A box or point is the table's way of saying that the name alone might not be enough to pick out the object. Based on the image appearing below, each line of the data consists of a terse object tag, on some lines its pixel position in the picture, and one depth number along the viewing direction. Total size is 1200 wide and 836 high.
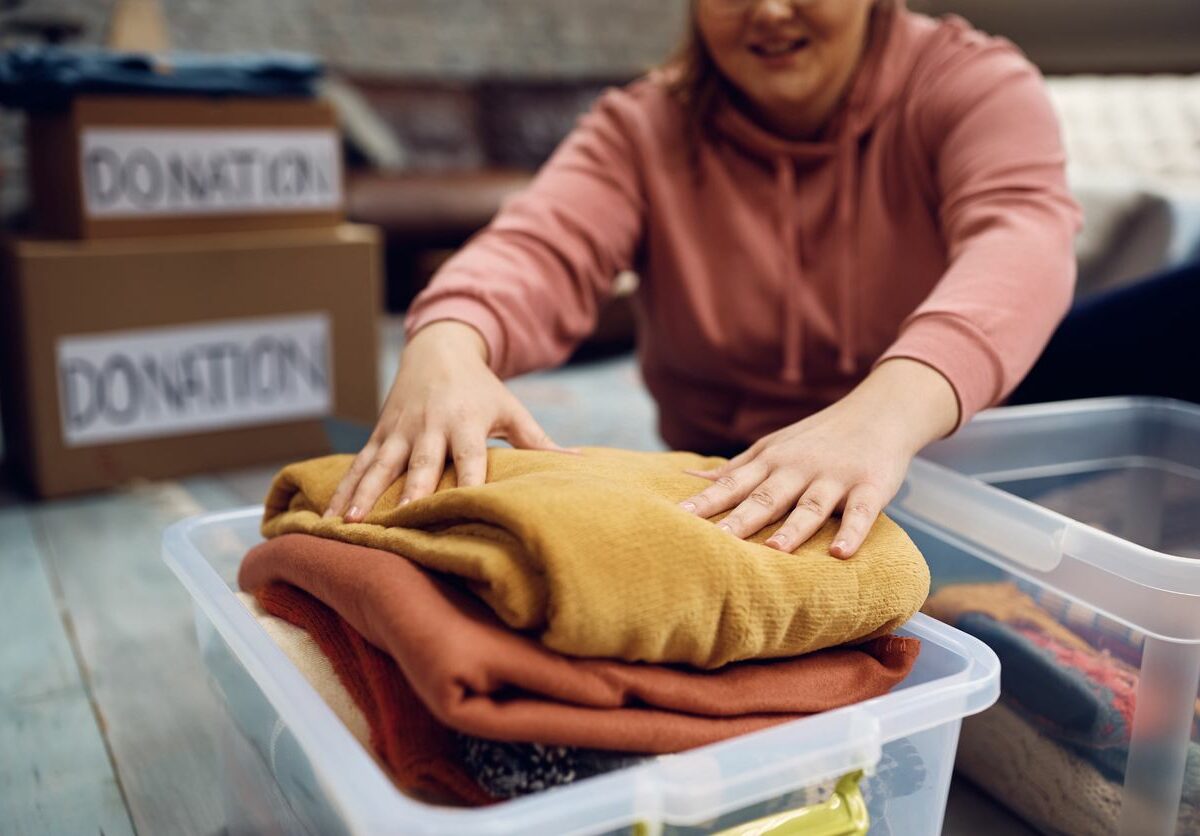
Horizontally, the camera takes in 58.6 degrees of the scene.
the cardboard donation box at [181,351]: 1.30
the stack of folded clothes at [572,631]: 0.41
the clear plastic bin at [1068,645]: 0.55
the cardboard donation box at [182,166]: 1.32
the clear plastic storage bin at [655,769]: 0.38
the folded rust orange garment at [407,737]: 0.43
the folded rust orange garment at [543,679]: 0.40
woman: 0.68
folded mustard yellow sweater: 0.41
